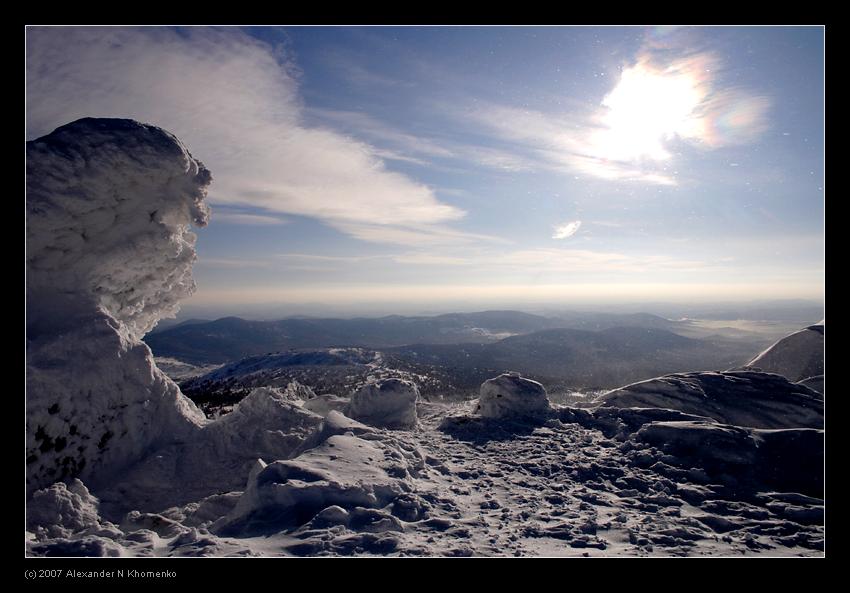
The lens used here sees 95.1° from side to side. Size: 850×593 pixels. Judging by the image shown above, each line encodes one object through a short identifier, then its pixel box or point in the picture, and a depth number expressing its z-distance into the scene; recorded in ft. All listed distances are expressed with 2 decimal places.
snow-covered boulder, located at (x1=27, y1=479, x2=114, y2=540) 26.50
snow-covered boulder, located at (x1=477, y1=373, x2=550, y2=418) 53.21
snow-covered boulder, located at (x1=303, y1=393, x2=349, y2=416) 63.36
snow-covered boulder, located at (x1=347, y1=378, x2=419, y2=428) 53.26
